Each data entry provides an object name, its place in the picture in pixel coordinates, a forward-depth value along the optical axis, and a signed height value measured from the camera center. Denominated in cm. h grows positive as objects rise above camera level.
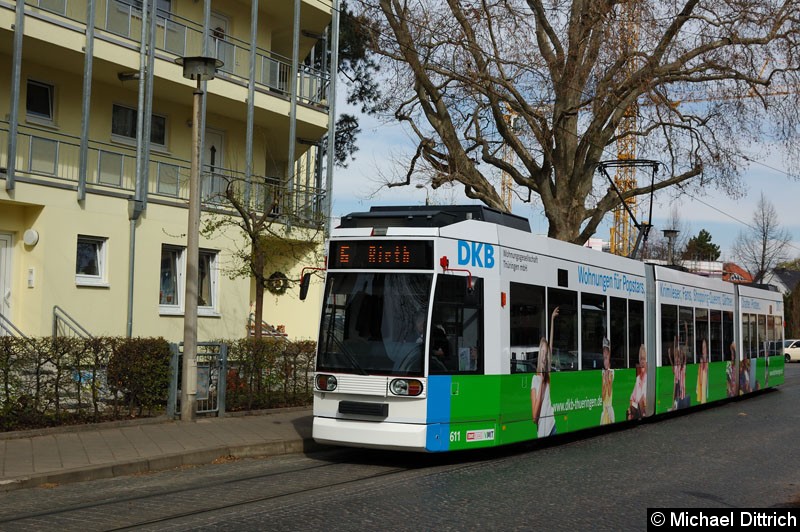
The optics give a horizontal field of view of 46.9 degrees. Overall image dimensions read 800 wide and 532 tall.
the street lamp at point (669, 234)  3397 +421
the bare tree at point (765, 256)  6241 +635
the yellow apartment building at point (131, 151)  1906 +440
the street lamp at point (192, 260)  1455 +132
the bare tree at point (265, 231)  1838 +246
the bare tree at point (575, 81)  2105 +628
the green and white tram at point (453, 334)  1129 +14
